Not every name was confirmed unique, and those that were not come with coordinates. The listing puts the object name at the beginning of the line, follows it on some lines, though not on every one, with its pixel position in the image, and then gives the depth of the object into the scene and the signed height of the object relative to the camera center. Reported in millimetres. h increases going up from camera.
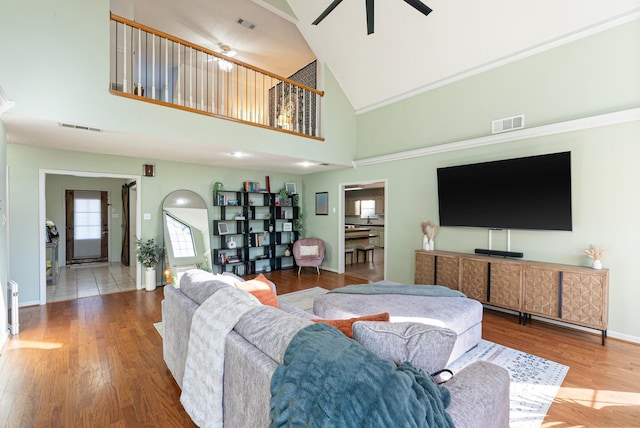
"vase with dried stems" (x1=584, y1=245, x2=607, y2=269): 3170 -462
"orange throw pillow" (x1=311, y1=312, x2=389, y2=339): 1406 -562
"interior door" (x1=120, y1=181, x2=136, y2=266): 7038 -402
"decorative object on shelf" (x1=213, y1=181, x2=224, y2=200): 5965 +503
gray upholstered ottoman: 2623 -919
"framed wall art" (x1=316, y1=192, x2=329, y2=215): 6727 +227
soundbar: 3787 -537
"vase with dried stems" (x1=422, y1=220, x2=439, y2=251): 4703 -359
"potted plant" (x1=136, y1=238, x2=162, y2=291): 4996 -803
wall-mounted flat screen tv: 3459 +261
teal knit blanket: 879 -583
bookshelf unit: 6102 -444
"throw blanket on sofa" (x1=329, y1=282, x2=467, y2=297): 3131 -850
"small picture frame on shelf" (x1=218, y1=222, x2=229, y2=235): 5996 -326
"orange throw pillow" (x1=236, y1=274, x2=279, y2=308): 2106 -578
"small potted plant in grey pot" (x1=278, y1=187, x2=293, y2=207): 6812 +368
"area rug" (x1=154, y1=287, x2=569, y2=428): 2027 -1395
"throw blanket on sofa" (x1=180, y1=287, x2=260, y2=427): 1603 -820
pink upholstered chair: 6324 -874
